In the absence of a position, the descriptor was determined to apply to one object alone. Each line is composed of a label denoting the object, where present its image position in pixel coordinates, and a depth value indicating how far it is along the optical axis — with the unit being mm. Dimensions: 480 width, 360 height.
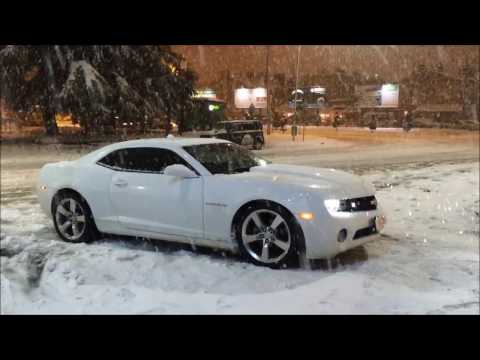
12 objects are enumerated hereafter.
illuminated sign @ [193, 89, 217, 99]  39397
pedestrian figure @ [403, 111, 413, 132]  45562
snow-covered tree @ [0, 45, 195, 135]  13113
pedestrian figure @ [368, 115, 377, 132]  47688
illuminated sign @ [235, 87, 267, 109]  38250
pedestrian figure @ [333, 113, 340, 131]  44550
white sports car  4988
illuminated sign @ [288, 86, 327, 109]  40088
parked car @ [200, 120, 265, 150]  14055
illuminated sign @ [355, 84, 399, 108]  65250
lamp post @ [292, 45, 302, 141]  25300
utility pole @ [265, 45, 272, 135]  29791
